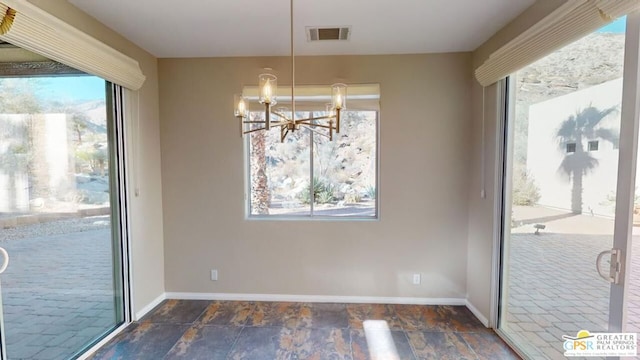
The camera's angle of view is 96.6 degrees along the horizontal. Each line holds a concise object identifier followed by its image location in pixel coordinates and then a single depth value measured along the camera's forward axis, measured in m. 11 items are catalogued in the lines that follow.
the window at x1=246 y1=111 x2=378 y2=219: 3.24
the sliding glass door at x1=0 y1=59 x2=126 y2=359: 1.82
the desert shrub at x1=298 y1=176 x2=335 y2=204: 3.29
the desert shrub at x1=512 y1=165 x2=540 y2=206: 2.26
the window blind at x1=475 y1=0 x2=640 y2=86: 1.51
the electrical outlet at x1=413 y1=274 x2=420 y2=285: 3.17
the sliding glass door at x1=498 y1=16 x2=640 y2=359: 1.57
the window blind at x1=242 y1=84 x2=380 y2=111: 3.06
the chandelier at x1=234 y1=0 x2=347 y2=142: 1.50
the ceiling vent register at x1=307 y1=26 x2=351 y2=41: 2.52
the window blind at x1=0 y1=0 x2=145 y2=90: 1.64
